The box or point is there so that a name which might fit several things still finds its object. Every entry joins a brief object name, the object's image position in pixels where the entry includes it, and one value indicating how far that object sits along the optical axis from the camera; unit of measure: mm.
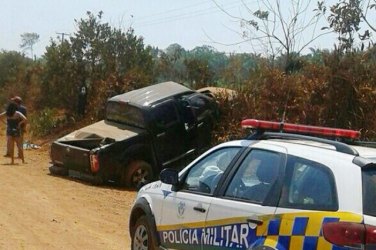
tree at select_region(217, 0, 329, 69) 17719
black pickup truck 15344
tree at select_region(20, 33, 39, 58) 105588
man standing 19625
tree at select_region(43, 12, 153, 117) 27672
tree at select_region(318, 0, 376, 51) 14125
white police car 4625
